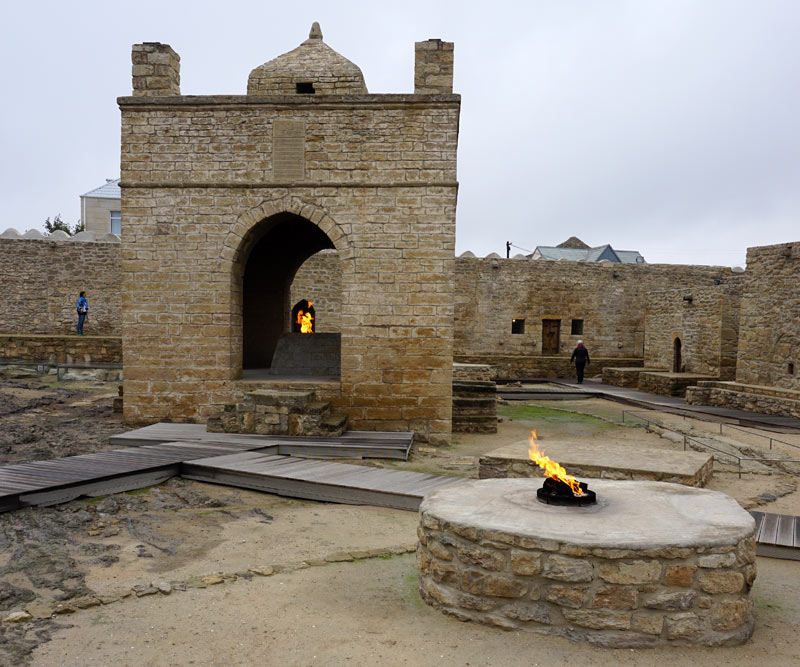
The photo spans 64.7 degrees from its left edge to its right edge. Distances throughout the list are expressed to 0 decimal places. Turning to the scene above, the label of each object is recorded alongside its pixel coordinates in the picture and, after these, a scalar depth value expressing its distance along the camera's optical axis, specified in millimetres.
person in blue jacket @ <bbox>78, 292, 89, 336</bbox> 19891
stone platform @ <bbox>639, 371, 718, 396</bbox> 17594
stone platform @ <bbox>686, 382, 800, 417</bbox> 13472
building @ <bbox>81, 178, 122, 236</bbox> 32750
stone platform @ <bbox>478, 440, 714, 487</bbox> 6457
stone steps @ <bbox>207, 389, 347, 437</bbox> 9031
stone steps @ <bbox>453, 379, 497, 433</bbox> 11531
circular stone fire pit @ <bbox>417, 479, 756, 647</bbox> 3453
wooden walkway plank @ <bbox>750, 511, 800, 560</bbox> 5020
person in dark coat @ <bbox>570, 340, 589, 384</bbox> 21500
